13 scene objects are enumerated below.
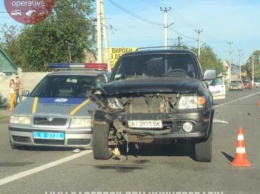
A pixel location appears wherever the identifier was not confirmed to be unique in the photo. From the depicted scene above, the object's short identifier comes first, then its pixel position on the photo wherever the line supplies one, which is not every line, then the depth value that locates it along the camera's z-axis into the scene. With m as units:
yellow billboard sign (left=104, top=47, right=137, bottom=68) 45.22
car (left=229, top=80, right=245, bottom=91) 71.38
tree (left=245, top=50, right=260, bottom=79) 158.02
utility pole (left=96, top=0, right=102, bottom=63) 26.30
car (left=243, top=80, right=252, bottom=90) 83.62
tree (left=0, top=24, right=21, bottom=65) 52.30
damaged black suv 7.91
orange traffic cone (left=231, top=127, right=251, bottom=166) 8.29
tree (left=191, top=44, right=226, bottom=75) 78.11
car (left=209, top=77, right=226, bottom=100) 26.43
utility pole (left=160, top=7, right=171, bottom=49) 48.50
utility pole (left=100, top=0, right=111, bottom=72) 27.99
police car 9.32
